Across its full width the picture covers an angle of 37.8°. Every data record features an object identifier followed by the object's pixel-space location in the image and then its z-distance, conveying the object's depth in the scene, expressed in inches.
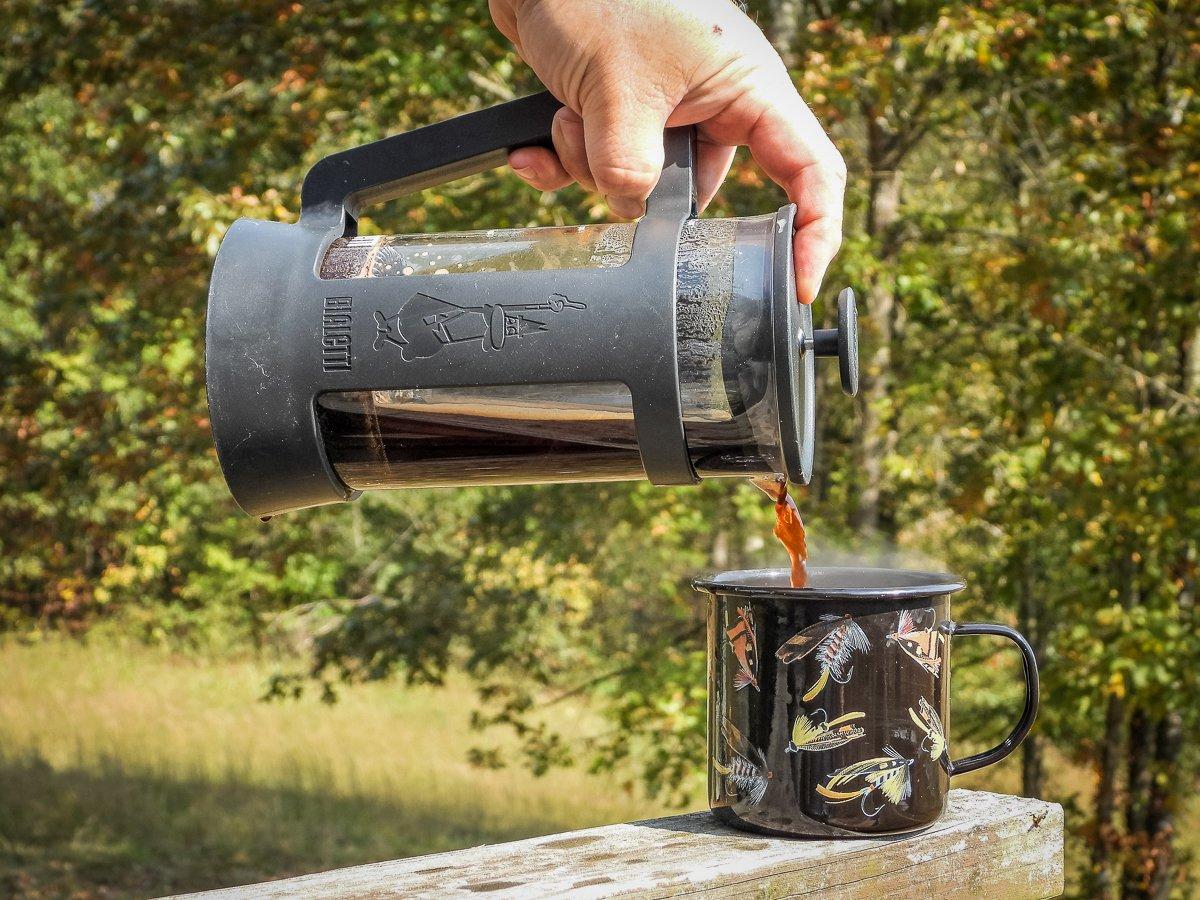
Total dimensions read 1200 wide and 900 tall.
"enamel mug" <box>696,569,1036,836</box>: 23.2
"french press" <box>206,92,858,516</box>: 20.7
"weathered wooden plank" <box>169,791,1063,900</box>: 21.1
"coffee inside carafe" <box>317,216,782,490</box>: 20.8
